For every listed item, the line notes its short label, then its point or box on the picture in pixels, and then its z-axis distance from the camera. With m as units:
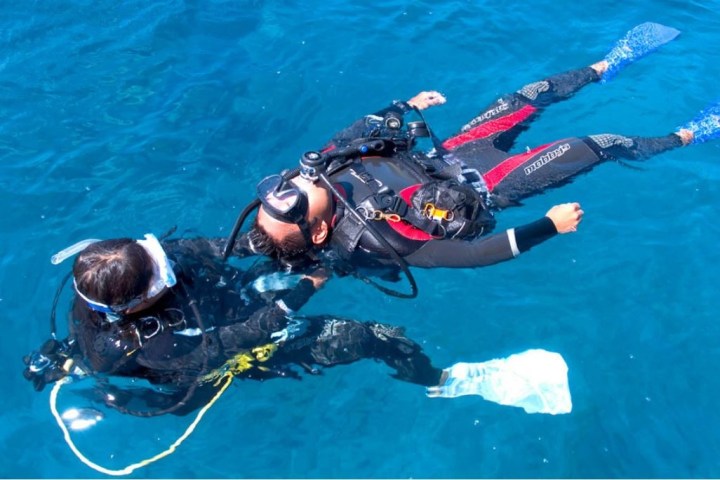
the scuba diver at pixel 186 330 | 3.04
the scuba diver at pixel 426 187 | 3.74
